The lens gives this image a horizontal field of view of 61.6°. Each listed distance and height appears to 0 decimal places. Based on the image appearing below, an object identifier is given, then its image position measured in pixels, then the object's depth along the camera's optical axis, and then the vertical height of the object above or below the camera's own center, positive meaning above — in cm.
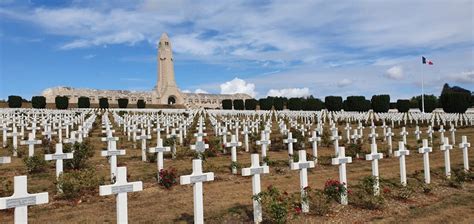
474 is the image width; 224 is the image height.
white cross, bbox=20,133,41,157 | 1061 -51
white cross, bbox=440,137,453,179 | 922 -108
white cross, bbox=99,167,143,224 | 482 -86
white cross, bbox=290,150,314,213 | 640 -84
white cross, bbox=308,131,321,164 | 1203 -78
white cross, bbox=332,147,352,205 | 704 -84
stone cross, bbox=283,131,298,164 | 1172 -74
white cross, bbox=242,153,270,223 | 571 -89
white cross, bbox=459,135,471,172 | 963 -90
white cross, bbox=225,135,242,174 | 1057 -71
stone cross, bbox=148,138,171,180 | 895 -71
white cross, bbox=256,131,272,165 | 1067 -71
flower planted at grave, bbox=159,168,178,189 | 811 -120
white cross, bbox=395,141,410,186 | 819 -100
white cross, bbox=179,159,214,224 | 530 -86
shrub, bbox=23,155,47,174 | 954 -98
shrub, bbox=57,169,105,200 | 730 -117
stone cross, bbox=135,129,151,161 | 1174 -63
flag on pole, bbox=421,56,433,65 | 3686 +490
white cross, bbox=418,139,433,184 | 846 -101
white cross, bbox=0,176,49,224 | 412 -81
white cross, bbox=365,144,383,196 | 761 -85
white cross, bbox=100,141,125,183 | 837 -67
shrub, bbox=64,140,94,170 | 998 -90
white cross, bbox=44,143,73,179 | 793 -69
